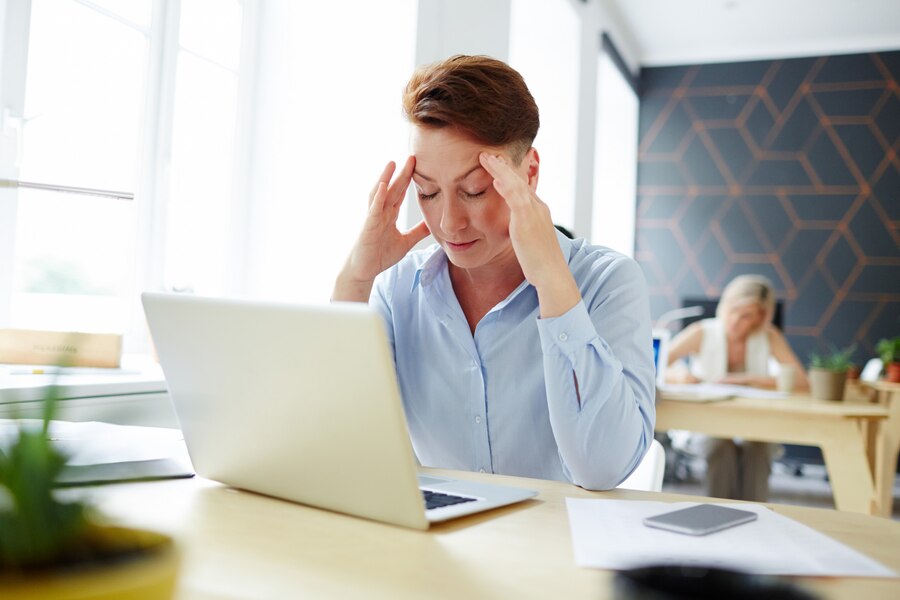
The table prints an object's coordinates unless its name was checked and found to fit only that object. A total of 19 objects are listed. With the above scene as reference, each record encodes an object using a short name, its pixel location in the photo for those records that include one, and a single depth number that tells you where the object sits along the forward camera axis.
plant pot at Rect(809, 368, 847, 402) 3.11
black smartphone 0.77
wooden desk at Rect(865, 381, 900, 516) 3.10
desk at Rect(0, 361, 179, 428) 1.56
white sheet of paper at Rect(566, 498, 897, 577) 0.68
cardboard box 1.99
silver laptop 0.72
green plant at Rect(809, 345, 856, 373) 3.15
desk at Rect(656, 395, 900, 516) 2.79
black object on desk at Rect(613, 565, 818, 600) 0.35
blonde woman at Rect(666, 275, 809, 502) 3.82
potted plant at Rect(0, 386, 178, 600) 0.35
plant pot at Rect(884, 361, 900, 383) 3.58
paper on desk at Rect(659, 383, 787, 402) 3.08
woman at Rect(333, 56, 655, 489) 1.15
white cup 3.40
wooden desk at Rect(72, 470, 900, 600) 0.61
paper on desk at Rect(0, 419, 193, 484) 0.98
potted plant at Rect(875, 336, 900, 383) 3.58
